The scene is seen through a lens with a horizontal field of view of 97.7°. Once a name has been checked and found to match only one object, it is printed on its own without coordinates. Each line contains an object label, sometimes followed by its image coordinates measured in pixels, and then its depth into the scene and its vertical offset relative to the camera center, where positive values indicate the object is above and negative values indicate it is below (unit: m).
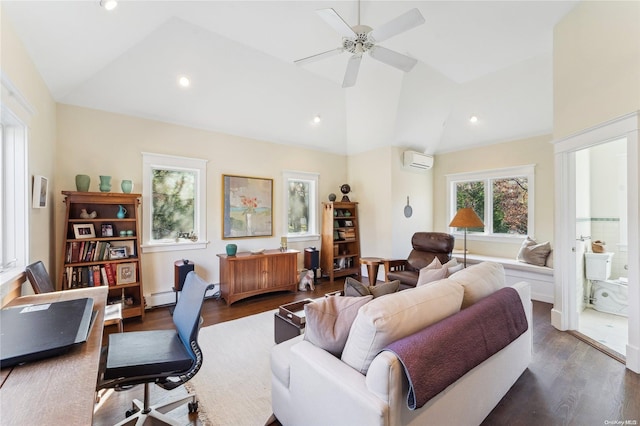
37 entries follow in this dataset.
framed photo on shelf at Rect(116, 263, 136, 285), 3.51 -0.76
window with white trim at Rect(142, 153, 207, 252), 4.01 +0.16
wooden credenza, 4.20 -0.97
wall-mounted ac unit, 5.58 +1.06
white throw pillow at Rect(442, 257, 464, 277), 2.63 -0.54
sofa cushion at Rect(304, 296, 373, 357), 1.58 -0.62
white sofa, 1.21 -0.90
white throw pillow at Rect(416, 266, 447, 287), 2.51 -0.58
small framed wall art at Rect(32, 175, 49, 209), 2.53 +0.21
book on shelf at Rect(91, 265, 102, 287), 3.35 -0.75
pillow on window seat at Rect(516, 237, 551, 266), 4.42 -0.65
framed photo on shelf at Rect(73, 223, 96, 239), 3.31 -0.20
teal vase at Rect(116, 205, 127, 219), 3.60 +0.01
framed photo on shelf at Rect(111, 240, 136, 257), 3.65 -0.42
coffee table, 2.38 -0.97
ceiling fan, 2.25 +1.58
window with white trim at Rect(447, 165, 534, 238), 5.05 +0.28
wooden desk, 0.78 -0.56
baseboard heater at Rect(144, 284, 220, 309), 3.96 -1.24
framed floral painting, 4.69 +0.11
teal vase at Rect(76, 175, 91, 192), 3.31 +0.37
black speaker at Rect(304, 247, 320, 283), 5.40 -0.88
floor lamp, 3.85 -0.09
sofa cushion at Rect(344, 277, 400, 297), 1.92 -0.55
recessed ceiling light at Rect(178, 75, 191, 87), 3.69 +1.76
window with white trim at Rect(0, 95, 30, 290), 2.23 +0.15
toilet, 3.62 -0.98
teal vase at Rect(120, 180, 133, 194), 3.59 +0.35
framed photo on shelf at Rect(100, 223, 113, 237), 3.54 -0.21
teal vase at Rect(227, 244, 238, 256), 4.33 -0.56
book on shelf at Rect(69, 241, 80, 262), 3.24 -0.43
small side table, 4.68 -0.93
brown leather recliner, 4.20 -0.66
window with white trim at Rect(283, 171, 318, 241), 5.48 +0.16
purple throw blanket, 1.22 -0.69
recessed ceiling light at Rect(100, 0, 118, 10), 2.22 +1.69
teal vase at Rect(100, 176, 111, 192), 3.42 +0.37
